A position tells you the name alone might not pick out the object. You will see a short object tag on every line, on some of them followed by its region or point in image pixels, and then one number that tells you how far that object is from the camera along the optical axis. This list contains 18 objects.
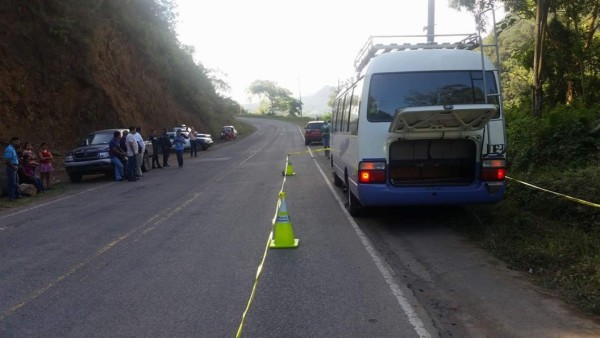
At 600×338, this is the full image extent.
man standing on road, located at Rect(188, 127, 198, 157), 30.14
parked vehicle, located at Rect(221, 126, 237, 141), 53.55
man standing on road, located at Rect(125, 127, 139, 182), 18.19
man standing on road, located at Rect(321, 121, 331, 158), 26.33
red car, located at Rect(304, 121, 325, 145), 37.22
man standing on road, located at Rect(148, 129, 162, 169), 23.10
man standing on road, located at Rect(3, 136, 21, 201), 13.88
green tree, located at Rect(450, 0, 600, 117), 15.76
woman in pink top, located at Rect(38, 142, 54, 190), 16.33
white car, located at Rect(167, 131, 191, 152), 35.00
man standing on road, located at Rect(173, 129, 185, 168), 22.77
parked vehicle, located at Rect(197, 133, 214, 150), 38.52
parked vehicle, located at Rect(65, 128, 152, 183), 18.47
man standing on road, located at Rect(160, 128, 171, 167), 23.78
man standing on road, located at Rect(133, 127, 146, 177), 19.14
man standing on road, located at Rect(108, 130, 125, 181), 18.19
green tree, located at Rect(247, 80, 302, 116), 137.62
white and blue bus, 8.26
